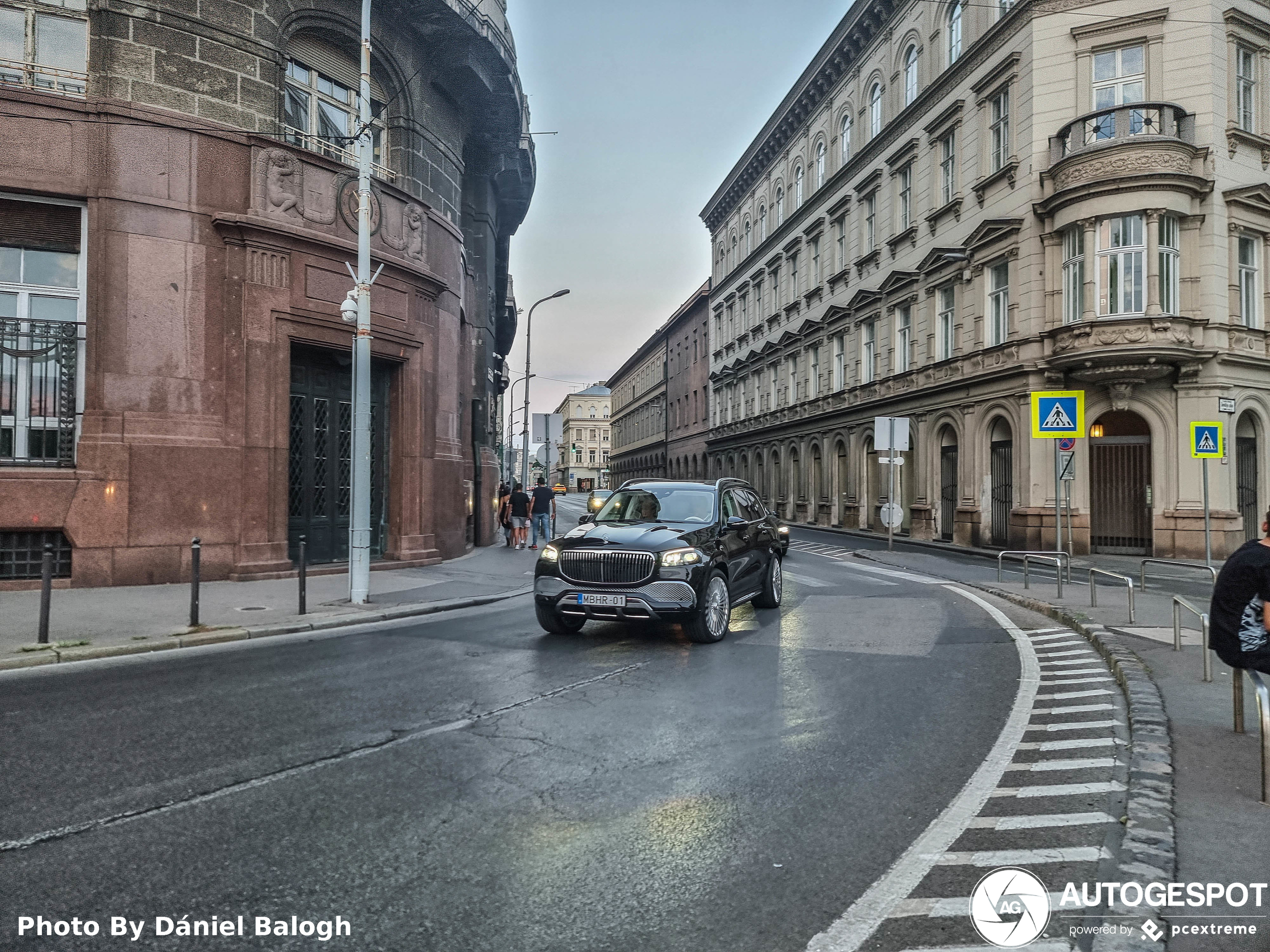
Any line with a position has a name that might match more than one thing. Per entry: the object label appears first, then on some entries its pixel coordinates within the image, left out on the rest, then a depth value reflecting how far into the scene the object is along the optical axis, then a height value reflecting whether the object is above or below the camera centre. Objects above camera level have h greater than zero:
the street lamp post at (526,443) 32.12 +1.85
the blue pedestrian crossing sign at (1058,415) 13.64 +1.27
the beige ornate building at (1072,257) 21.16 +6.71
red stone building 12.68 +3.32
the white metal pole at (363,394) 11.76 +1.35
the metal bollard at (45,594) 8.20 -1.06
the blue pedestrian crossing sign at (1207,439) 14.66 +0.94
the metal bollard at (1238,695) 5.30 -1.30
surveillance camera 12.16 +2.63
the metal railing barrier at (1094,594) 11.53 -1.47
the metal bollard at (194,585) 9.20 -1.08
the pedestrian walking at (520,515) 23.48 -0.71
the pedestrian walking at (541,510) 23.92 -0.60
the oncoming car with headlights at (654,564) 8.45 -0.79
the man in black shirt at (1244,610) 4.39 -0.63
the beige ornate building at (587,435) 145.50 +9.59
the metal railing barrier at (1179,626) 6.63 -1.20
